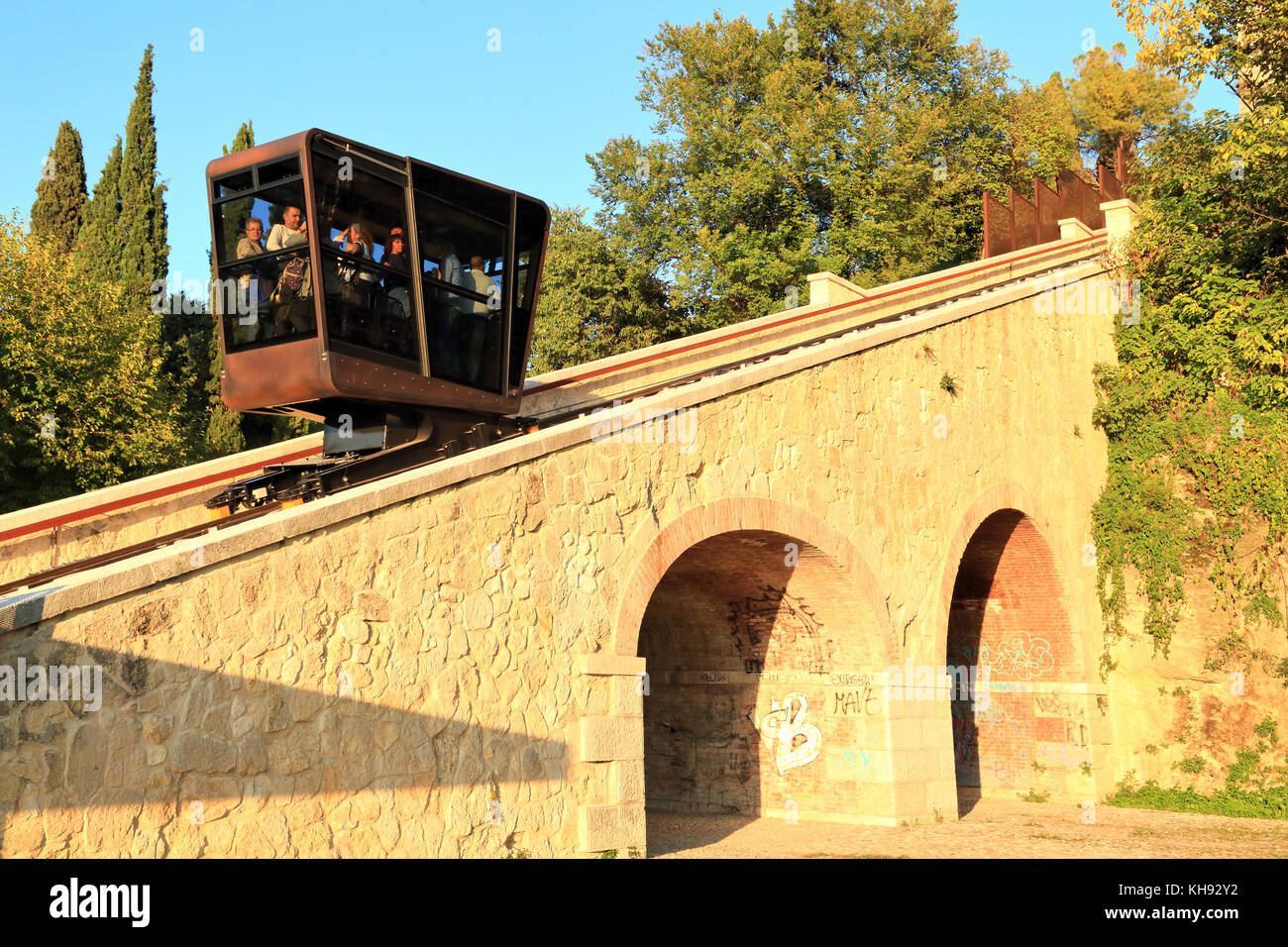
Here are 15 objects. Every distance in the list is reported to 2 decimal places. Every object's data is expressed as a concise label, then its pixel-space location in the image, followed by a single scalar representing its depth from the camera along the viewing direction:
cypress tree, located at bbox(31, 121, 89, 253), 33.09
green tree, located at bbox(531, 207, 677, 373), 27.92
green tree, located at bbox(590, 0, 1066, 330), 30.56
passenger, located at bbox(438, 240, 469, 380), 10.90
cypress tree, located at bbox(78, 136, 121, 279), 31.08
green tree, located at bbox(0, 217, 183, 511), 20.98
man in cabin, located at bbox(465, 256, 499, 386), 11.30
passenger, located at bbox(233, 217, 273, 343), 10.12
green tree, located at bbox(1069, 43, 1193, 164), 47.62
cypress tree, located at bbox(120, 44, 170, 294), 31.42
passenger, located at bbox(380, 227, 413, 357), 10.36
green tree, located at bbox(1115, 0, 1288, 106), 17.31
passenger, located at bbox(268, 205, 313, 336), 9.89
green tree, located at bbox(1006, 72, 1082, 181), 33.66
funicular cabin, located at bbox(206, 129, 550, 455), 9.88
